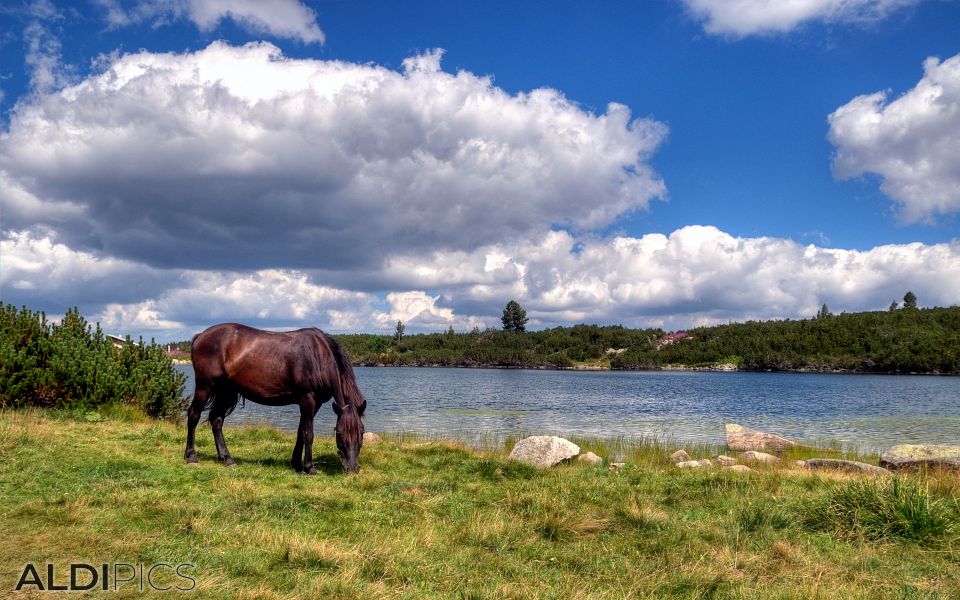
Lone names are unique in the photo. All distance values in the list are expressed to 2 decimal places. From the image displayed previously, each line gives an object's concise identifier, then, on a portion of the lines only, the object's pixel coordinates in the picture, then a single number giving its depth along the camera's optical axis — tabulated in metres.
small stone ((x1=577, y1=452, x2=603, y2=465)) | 13.52
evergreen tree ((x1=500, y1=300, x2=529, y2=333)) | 195.88
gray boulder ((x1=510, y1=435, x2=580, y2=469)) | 12.84
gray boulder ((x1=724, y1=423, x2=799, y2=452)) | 20.52
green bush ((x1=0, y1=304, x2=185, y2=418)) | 15.87
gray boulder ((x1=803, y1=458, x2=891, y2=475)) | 12.90
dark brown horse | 10.95
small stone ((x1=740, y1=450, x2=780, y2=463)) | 15.42
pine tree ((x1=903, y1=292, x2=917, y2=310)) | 156.00
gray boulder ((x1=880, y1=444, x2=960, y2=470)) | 12.91
